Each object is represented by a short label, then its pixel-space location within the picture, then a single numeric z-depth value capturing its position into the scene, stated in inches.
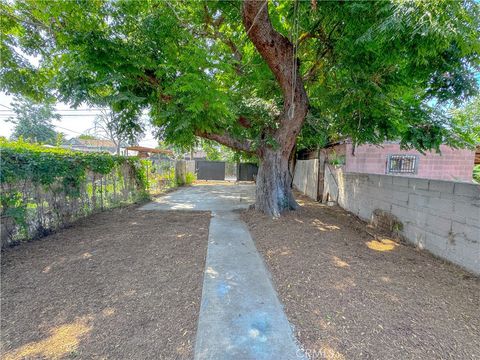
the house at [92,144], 1444.3
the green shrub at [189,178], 593.3
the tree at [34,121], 1172.4
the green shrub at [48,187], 151.6
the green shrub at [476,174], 378.4
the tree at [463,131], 226.5
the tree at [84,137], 1535.1
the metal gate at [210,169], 732.7
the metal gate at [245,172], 721.6
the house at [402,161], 324.2
